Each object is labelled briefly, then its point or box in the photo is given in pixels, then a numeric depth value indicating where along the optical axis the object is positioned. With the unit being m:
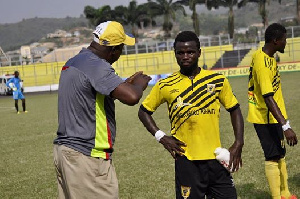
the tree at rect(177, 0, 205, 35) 66.75
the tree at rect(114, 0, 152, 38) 73.44
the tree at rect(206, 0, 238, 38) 67.39
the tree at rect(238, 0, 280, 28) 66.50
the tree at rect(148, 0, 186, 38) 74.81
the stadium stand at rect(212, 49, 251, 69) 48.66
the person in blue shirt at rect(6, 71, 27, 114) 25.27
